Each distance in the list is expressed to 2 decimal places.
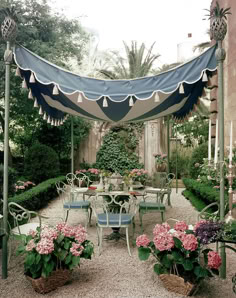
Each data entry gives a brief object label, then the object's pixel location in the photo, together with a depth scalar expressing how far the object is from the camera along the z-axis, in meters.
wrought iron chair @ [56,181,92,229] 5.04
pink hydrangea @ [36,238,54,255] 2.66
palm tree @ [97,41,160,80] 12.89
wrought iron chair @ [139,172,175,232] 4.85
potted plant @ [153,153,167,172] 10.39
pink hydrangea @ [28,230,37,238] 2.86
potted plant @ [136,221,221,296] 2.64
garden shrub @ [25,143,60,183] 8.80
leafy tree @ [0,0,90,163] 8.29
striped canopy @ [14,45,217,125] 3.43
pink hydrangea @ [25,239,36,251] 2.73
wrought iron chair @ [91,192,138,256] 3.83
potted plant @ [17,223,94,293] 2.70
